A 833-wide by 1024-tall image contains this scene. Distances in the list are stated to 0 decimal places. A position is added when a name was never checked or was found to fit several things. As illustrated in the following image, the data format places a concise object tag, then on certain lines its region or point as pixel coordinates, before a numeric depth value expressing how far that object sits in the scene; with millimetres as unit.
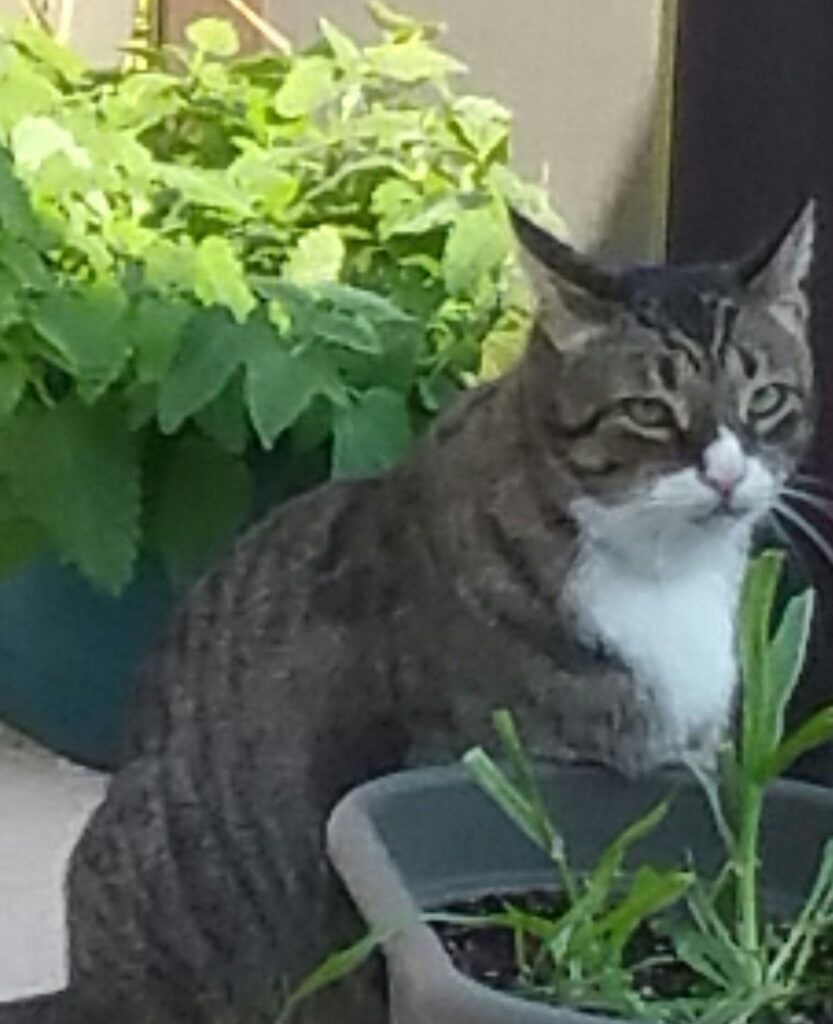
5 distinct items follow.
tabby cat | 1385
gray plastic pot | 1247
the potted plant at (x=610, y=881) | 1149
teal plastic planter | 1777
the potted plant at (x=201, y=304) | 1643
